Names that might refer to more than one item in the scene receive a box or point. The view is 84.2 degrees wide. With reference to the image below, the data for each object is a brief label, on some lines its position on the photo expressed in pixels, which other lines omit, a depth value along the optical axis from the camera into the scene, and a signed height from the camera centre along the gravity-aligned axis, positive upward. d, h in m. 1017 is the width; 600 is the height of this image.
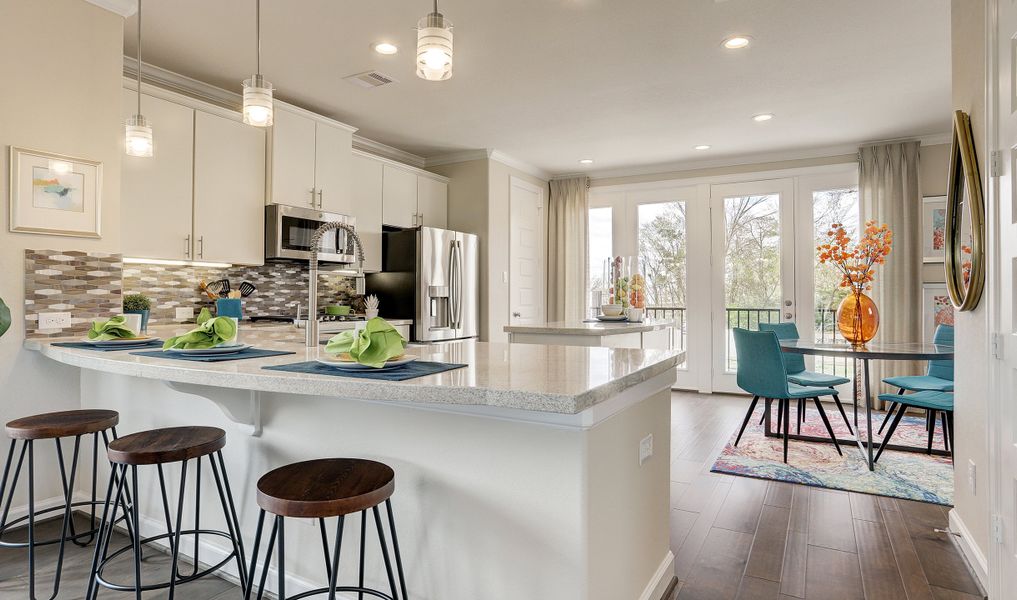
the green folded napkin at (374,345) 1.46 -0.11
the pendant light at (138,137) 2.57 +0.76
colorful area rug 3.08 -1.00
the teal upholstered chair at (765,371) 3.56 -0.42
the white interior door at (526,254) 6.10 +0.57
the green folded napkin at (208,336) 1.90 -0.11
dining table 3.06 -0.27
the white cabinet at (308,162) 4.00 +1.06
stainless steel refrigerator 4.93 +0.20
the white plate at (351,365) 1.47 -0.16
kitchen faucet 1.98 +0.07
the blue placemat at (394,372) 1.38 -0.18
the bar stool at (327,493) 1.29 -0.45
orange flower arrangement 3.50 +0.34
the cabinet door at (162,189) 3.21 +0.68
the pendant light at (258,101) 2.16 +0.78
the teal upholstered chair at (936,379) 3.72 -0.51
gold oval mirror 2.04 +0.33
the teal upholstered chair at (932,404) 3.17 -0.56
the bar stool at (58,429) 1.95 -0.45
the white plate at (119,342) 2.23 -0.16
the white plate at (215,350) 1.86 -0.16
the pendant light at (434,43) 1.72 +0.80
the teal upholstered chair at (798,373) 3.92 -0.52
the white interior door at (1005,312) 1.73 -0.02
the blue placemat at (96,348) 2.14 -0.17
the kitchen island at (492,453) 1.38 -0.44
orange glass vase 3.58 -0.09
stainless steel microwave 3.95 +0.51
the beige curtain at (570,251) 6.59 +0.63
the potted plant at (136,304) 3.15 -0.01
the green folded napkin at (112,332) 2.28 -0.12
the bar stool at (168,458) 1.65 -0.46
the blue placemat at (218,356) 1.75 -0.17
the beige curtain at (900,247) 5.15 +0.54
